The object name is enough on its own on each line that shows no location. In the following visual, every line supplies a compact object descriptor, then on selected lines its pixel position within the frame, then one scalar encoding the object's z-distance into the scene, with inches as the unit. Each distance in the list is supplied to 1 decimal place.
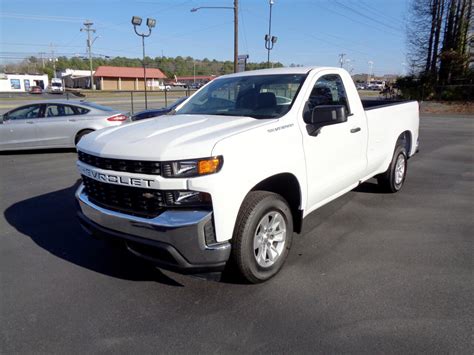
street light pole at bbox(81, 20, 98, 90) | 2918.3
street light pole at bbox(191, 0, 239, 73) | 983.6
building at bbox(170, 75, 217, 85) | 4128.9
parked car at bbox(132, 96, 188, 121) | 456.9
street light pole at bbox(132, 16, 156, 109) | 759.7
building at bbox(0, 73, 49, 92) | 2850.1
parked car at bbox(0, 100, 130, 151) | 406.6
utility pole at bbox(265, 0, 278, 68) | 1192.8
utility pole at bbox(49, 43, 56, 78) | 4779.8
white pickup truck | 112.4
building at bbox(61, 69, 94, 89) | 3705.7
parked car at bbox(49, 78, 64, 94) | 2975.4
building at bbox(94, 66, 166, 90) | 3216.0
